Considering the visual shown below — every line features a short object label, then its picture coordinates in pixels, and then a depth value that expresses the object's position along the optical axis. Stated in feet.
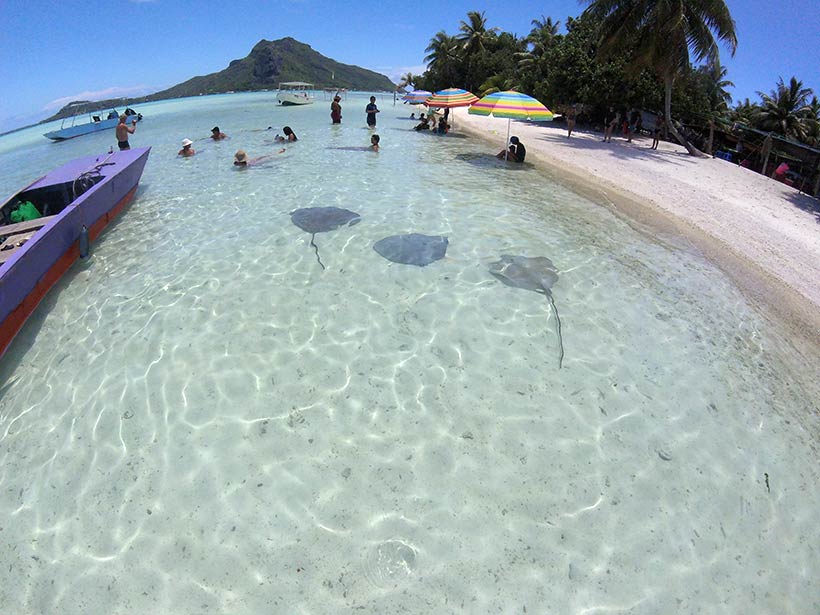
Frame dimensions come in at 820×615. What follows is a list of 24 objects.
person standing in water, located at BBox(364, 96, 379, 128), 68.13
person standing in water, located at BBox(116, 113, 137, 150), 44.93
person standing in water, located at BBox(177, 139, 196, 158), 53.36
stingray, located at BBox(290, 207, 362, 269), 27.68
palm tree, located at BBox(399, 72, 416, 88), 193.57
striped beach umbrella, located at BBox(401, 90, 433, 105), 76.38
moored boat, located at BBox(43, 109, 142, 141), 93.86
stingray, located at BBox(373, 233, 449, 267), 23.53
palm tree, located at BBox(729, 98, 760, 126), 96.16
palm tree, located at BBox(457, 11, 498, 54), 138.62
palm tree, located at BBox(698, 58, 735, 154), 51.19
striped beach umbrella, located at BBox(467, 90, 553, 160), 36.99
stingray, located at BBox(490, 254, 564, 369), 21.11
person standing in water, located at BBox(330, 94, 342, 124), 77.05
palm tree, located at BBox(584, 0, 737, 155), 48.62
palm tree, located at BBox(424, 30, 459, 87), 144.46
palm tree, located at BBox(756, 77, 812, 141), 87.45
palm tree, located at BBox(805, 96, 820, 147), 80.38
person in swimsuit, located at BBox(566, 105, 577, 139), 66.28
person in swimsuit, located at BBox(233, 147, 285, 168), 44.78
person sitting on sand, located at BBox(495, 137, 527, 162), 48.62
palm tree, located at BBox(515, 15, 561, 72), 104.75
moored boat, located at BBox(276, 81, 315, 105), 146.00
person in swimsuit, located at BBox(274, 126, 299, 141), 60.32
